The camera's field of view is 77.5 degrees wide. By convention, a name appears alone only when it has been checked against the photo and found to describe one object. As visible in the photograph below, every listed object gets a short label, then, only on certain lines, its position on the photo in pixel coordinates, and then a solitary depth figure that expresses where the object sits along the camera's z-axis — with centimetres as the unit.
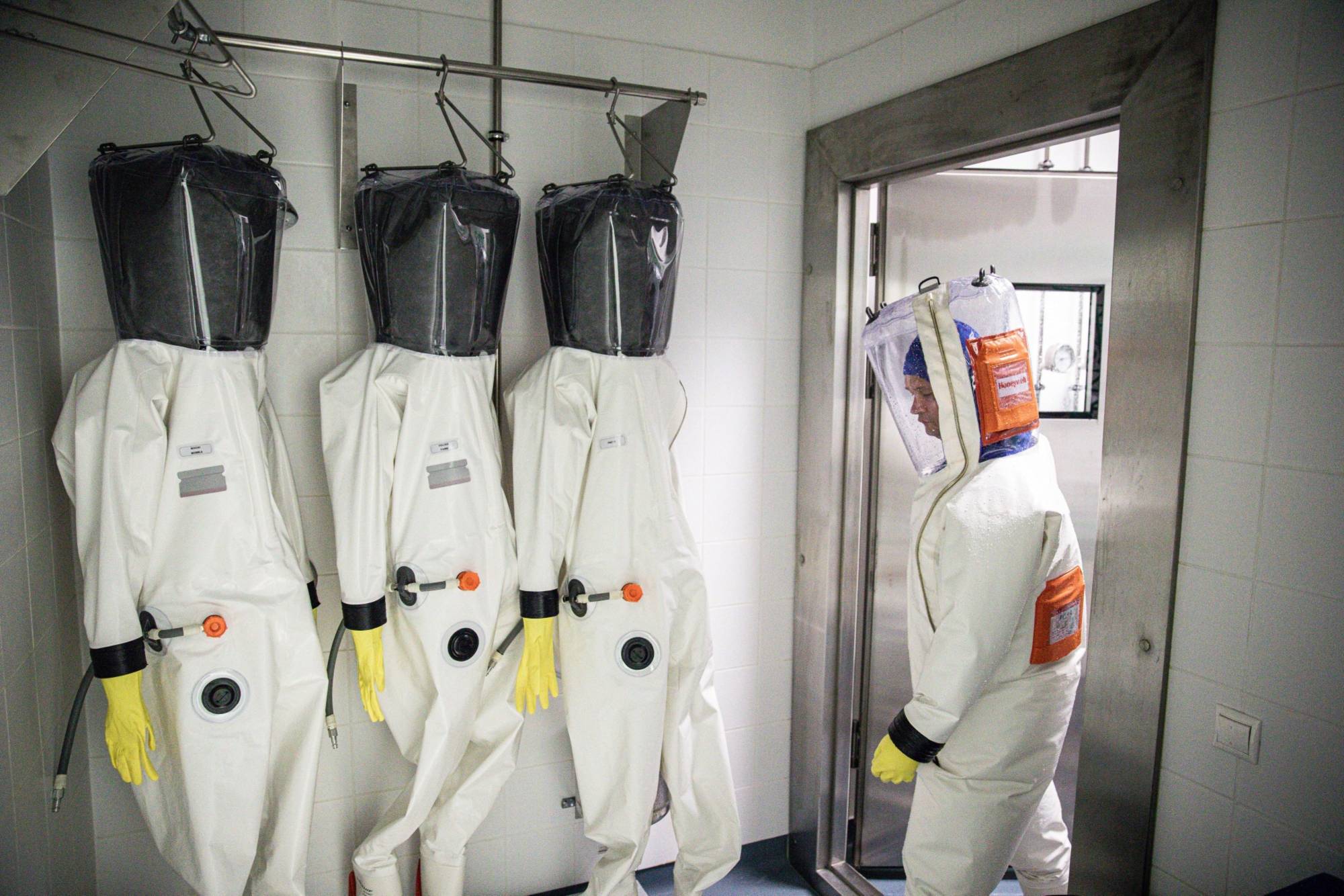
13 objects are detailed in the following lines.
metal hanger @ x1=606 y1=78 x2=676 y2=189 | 202
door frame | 148
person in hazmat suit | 168
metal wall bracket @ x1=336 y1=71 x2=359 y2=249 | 196
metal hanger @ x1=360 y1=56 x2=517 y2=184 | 182
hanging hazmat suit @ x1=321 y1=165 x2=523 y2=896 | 179
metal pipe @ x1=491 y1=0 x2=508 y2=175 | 205
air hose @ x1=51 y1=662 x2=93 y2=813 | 156
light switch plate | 142
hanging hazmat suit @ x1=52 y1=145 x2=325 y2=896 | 155
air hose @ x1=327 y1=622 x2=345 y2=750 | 191
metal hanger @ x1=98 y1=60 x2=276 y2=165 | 149
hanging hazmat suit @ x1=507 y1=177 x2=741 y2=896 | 193
